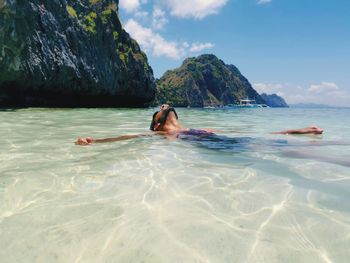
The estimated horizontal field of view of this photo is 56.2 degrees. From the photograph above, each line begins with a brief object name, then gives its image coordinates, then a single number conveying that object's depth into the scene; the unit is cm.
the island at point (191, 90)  17912
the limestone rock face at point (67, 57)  2341
